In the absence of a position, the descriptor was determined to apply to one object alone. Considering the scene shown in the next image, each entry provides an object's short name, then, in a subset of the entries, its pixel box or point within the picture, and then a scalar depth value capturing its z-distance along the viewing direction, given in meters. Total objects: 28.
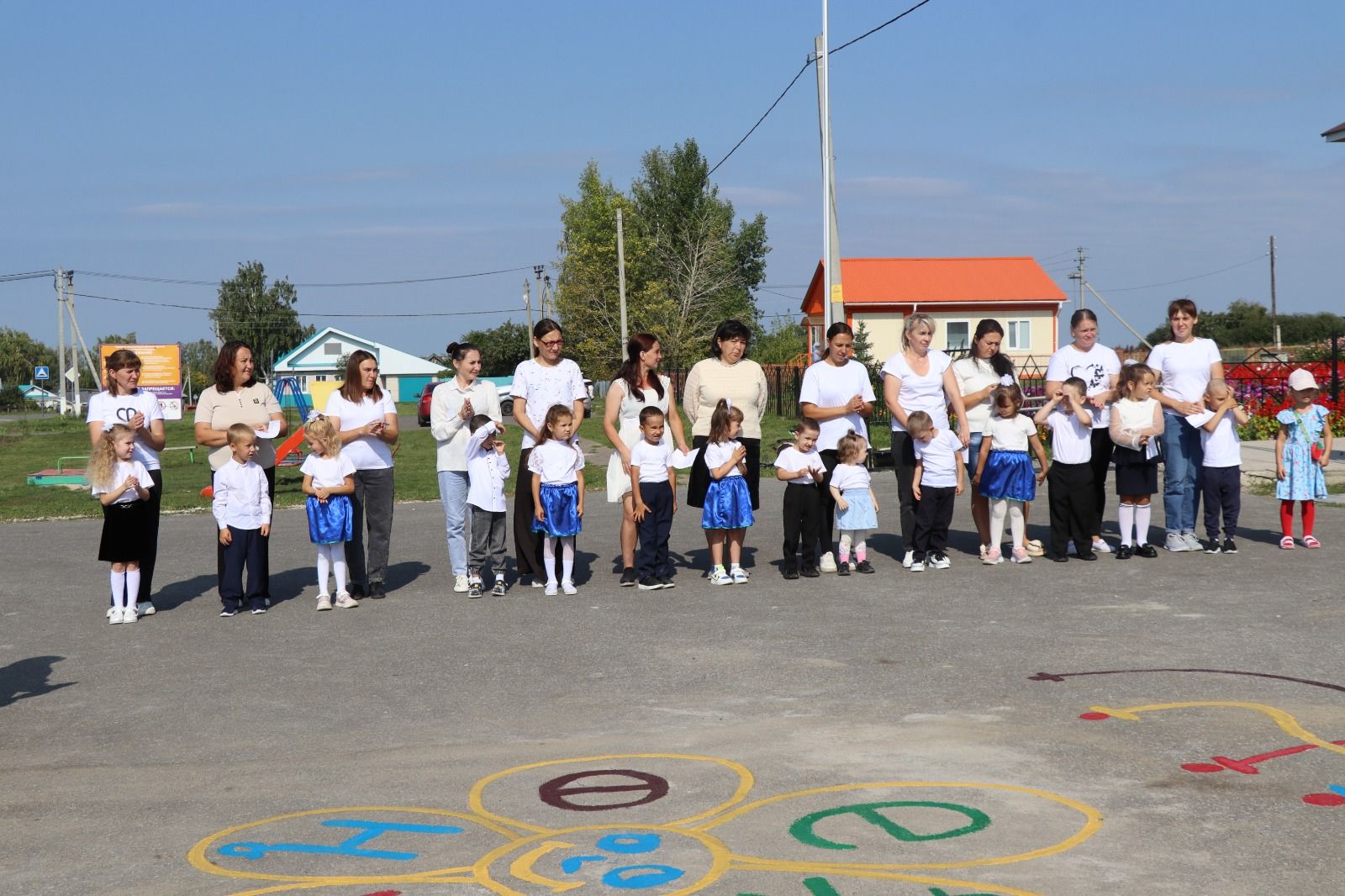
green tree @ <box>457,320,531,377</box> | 89.00
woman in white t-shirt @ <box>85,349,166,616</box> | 9.52
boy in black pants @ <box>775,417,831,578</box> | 10.28
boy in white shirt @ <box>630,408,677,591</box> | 10.02
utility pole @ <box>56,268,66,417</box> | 72.66
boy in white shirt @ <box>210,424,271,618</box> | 9.50
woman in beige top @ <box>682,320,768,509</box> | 10.29
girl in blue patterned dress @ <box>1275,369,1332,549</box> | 10.96
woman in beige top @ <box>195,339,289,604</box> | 9.75
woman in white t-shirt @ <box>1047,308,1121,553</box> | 10.95
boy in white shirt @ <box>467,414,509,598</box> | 9.89
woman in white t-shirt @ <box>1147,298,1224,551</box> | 10.91
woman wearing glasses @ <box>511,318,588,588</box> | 10.12
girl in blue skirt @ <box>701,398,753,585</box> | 10.08
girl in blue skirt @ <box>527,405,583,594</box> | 9.87
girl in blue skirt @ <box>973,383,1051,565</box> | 10.55
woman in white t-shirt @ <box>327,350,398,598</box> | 9.97
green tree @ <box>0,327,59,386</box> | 122.12
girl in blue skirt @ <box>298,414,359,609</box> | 9.66
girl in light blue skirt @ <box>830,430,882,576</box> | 10.36
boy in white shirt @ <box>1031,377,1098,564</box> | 10.73
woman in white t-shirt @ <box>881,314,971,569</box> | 10.62
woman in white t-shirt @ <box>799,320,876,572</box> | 10.52
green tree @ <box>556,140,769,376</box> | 63.34
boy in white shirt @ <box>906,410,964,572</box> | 10.42
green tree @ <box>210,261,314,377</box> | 115.19
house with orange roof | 60.66
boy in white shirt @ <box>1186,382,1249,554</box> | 10.88
